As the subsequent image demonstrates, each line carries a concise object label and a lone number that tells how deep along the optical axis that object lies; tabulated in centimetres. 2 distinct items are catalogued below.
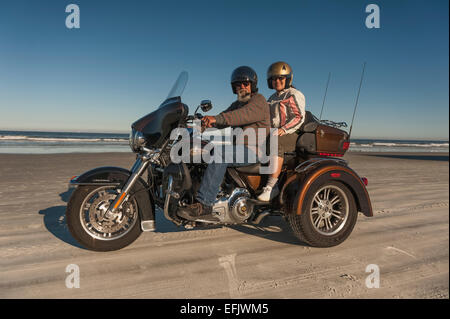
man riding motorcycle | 318
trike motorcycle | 313
